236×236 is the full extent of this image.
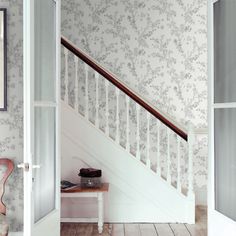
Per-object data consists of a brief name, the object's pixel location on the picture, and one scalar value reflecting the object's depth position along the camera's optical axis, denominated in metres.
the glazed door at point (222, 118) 2.99
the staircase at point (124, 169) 5.00
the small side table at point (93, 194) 4.58
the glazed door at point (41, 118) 2.90
